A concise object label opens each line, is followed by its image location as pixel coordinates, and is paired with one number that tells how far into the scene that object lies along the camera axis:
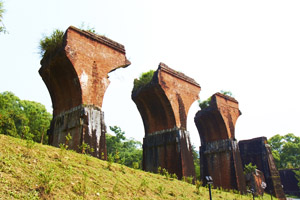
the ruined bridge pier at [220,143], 14.58
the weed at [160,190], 6.13
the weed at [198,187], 7.83
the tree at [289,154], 34.38
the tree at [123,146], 27.21
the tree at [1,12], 8.06
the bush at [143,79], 13.18
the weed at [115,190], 4.89
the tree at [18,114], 16.63
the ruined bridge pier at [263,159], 18.54
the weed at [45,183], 3.76
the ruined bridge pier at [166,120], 11.61
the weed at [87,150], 8.01
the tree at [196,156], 29.72
